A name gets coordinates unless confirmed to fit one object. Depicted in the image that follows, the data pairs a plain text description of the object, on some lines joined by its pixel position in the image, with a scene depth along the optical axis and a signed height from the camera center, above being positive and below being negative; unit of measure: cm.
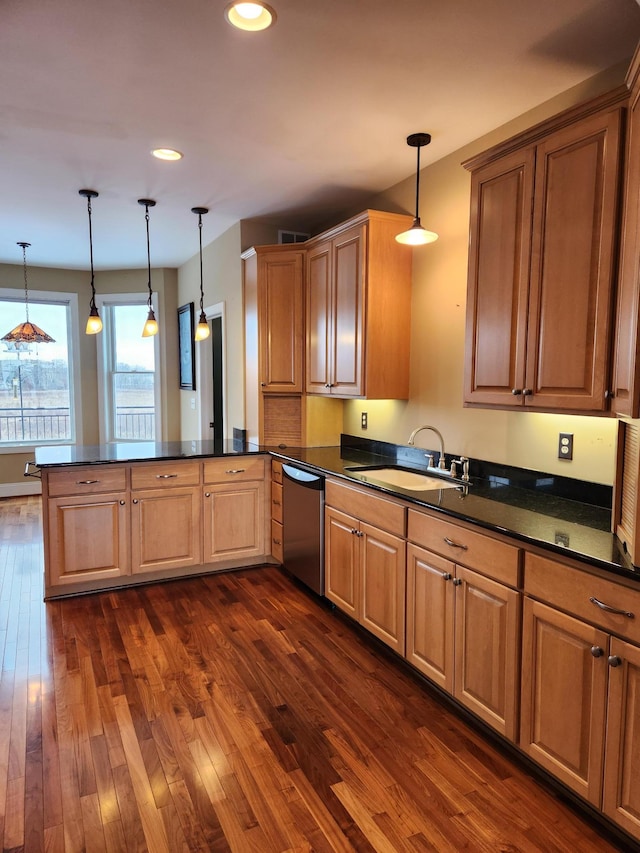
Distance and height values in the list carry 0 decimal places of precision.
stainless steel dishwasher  337 -93
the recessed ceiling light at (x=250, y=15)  184 +126
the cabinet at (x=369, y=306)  337 +49
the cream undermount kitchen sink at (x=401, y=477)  301 -55
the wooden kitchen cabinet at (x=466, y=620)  198 -95
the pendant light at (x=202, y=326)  426 +43
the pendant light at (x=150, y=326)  418 +42
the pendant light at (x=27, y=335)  600 +51
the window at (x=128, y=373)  662 +10
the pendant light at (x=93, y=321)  398 +44
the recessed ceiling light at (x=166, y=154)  313 +132
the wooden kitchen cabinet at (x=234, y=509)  390 -93
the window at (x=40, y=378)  646 +3
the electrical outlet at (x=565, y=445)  244 -28
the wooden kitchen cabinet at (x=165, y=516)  368 -92
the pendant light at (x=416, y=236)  266 +72
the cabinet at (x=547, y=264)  192 +47
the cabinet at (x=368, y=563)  262 -95
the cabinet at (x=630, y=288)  161 +30
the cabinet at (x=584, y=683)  157 -93
